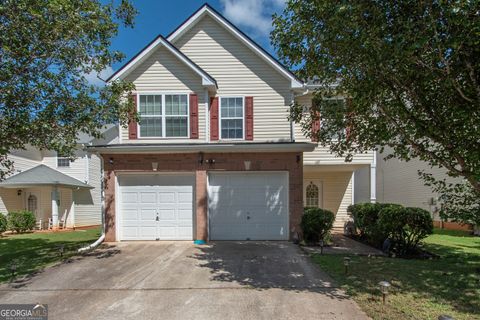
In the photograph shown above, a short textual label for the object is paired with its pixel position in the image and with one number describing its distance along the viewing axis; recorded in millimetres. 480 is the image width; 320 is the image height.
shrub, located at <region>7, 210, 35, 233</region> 17375
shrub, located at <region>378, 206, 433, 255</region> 9102
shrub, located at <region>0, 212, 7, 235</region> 16430
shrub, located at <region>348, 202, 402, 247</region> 10355
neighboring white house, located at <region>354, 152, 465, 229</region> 17891
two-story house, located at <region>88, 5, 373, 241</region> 11320
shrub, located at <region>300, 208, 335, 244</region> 10875
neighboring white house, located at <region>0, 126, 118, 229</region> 18578
